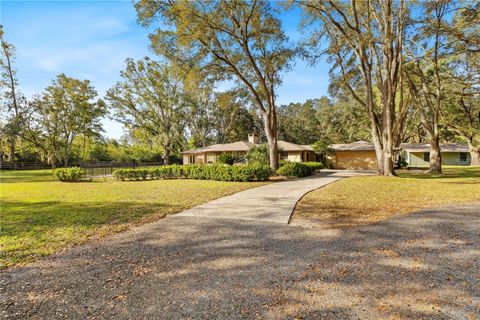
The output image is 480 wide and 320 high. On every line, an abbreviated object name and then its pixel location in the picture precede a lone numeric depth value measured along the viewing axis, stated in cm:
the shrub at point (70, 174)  1752
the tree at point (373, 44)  1395
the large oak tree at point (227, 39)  1346
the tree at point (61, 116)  2832
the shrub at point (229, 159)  2075
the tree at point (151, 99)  2988
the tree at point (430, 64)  1381
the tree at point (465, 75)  1336
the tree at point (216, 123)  3525
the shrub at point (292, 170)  1630
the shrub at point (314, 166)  1973
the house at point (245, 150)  2508
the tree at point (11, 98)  2606
